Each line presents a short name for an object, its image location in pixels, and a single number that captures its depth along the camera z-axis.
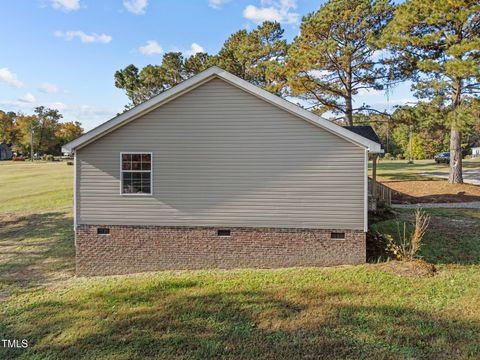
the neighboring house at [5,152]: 77.31
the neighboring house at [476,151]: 65.70
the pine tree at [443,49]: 17.00
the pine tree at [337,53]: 21.23
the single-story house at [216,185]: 9.11
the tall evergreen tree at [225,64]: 28.59
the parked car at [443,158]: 40.44
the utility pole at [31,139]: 68.68
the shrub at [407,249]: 8.51
